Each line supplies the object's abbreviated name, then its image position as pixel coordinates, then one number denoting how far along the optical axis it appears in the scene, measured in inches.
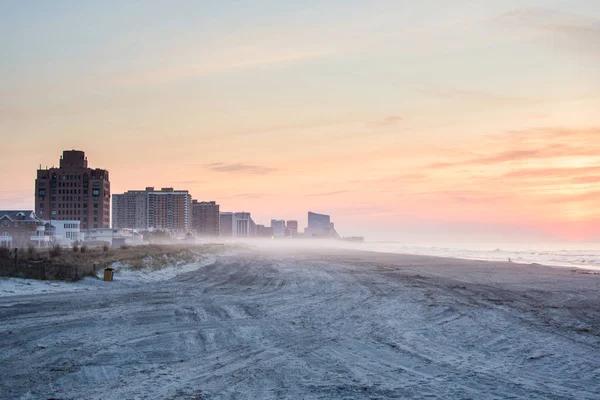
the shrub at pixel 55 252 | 1632.5
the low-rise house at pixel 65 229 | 5128.0
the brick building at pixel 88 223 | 7819.9
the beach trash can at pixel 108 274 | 1122.5
